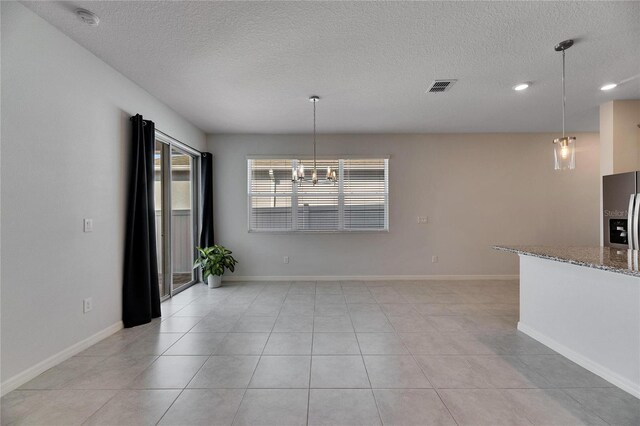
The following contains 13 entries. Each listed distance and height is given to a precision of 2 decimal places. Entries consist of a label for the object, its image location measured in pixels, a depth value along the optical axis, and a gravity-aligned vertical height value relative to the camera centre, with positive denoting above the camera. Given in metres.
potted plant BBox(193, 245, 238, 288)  4.87 -0.83
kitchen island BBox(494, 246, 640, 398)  2.04 -0.80
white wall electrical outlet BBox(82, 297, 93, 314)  2.72 -0.85
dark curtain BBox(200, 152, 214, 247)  5.18 +0.29
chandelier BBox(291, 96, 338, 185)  3.82 +0.57
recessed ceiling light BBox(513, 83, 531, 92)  3.41 +1.52
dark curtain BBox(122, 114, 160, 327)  3.28 -0.31
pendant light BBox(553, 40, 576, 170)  2.49 +0.60
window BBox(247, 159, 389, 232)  5.56 +0.33
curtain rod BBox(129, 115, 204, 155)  3.50 +1.14
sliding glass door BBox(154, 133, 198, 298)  4.25 +0.04
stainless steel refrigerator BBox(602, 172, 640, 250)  3.35 +0.04
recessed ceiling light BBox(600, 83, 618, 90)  3.41 +1.52
